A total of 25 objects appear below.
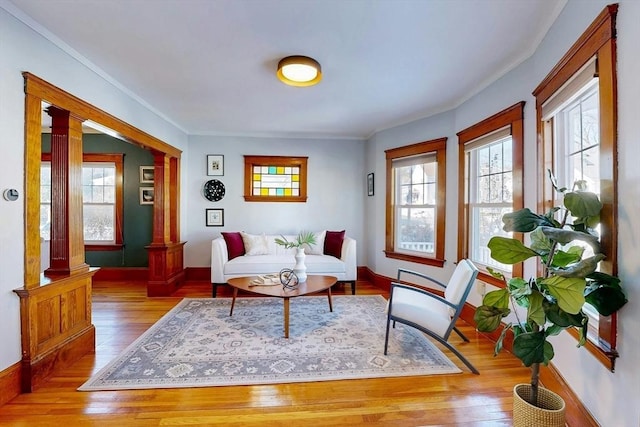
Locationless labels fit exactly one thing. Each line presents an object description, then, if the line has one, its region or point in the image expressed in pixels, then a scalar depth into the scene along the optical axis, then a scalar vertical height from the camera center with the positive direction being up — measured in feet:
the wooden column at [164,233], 13.60 -0.93
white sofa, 13.66 -2.39
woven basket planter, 4.62 -3.22
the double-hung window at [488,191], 9.34 +0.79
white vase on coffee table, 11.20 -2.09
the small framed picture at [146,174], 16.30 +2.26
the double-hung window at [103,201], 16.10 +0.75
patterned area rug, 7.14 -3.91
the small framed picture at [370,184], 16.52 +1.71
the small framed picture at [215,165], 16.66 +2.82
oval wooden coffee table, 9.37 -2.60
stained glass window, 16.87 +2.08
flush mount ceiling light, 8.09 +4.16
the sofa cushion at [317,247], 15.83 -1.78
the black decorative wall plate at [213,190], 16.62 +1.39
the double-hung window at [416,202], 12.64 +0.57
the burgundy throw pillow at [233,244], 14.88 -1.53
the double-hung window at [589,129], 4.58 +1.75
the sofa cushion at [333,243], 15.70 -1.56
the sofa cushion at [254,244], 15.26 -1.58
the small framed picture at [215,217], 16.69 -0.15
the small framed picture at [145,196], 16.34 +1.03
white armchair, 7.52 -2.62
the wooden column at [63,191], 7.87 +0.64
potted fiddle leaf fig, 4.09 -1.07
